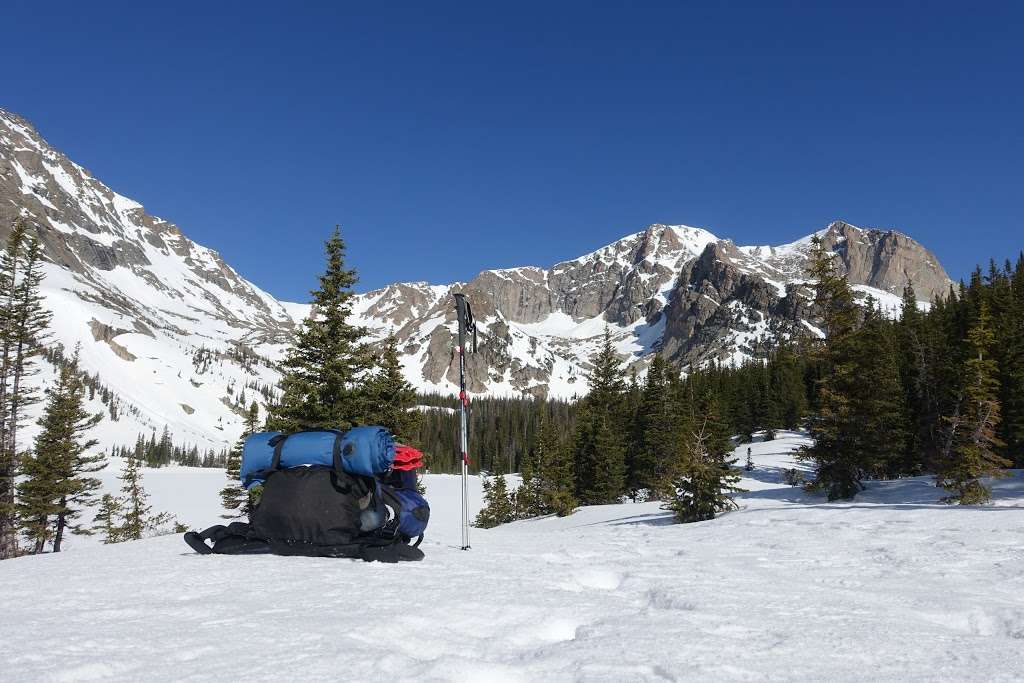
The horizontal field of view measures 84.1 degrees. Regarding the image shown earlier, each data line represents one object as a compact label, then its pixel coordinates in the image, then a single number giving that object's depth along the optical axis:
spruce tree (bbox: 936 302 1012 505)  15.70
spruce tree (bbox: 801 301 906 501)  19.78
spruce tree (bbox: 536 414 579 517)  30.36
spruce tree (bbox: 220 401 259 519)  33.25
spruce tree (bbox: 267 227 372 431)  22.72
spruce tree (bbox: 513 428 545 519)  31.91
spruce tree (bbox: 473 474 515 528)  32.03
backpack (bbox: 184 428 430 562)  6.10
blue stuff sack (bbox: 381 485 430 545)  6.34
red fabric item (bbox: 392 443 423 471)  6.62
